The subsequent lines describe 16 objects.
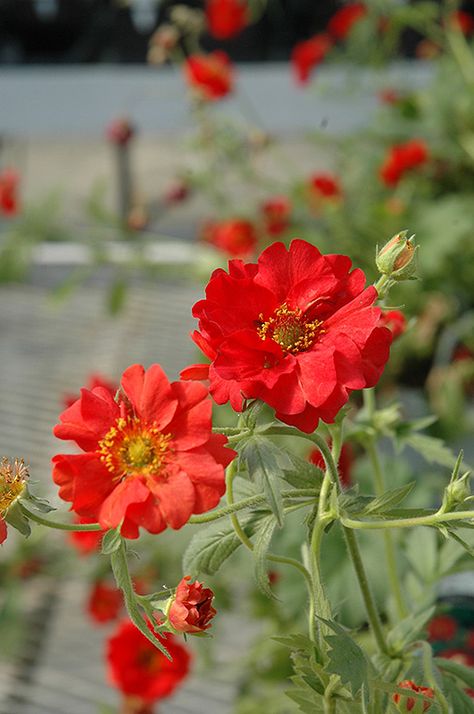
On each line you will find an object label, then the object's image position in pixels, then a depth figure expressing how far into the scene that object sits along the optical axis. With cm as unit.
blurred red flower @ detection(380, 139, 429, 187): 124
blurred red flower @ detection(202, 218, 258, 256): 123
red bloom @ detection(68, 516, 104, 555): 86
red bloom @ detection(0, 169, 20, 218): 135
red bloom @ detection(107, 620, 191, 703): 71
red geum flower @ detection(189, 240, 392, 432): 41
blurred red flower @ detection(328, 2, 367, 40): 155
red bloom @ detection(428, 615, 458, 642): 60
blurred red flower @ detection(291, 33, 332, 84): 150
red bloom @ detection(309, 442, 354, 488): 75
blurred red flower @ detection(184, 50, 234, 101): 132
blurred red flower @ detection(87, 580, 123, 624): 90
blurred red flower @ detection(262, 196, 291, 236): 133
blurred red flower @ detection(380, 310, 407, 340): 50
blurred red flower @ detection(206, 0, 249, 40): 154
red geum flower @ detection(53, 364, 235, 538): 41
